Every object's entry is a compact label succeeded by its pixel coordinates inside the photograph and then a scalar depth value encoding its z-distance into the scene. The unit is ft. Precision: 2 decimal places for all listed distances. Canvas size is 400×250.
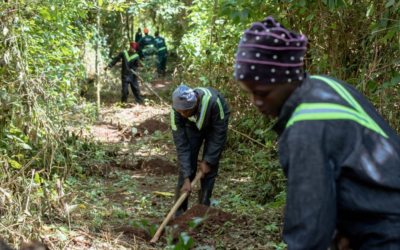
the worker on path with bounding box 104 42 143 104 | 45.44
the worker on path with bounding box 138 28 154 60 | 60.44
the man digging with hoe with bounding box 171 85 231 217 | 16.12
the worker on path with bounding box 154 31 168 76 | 61.82
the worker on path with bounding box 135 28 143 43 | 67.75
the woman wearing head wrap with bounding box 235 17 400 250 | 4.88
